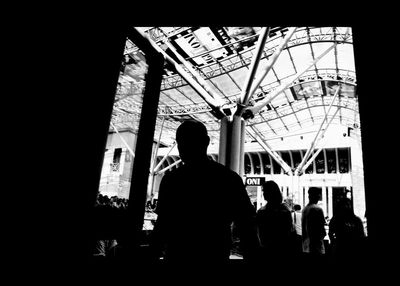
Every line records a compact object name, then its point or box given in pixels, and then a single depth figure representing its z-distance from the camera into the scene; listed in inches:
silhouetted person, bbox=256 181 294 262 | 156.6
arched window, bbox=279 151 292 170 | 1025.5
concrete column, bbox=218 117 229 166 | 291.1
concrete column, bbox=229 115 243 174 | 287.9
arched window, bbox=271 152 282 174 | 1047.6
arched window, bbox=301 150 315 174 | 971.5
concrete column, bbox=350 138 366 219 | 479.2
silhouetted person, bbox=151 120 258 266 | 53.3
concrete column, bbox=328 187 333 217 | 788.0
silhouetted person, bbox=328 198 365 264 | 151.0
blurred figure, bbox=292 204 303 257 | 227.0
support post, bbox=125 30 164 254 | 88.4
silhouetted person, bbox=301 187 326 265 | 186.2
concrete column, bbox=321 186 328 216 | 797.9
